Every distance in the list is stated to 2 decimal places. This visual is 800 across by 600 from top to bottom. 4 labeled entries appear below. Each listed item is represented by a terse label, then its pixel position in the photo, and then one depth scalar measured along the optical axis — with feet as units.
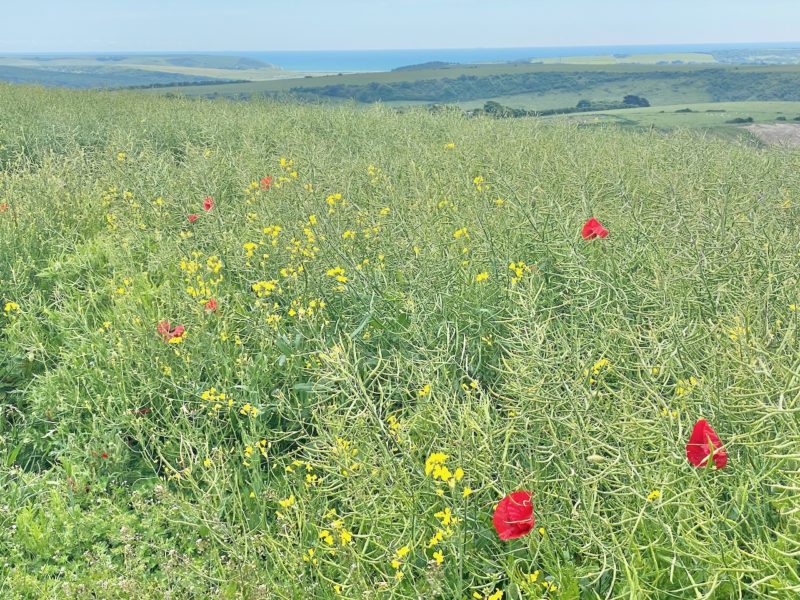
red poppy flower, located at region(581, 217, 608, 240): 9.04
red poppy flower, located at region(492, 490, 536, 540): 5.30
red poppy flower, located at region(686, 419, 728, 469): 4.90
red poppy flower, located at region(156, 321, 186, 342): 9.90
